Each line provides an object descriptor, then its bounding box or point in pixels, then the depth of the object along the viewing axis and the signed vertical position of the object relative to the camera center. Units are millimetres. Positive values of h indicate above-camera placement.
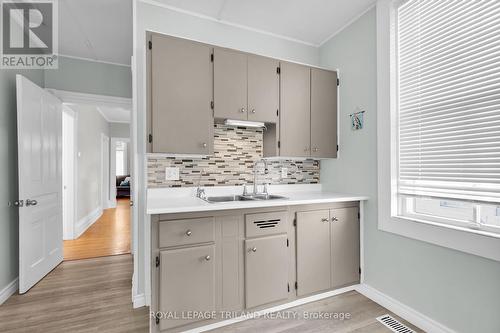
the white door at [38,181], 2414 -163
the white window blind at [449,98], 1552 +476
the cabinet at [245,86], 2219 +744
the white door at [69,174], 4219 -142
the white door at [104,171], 6859 -148
